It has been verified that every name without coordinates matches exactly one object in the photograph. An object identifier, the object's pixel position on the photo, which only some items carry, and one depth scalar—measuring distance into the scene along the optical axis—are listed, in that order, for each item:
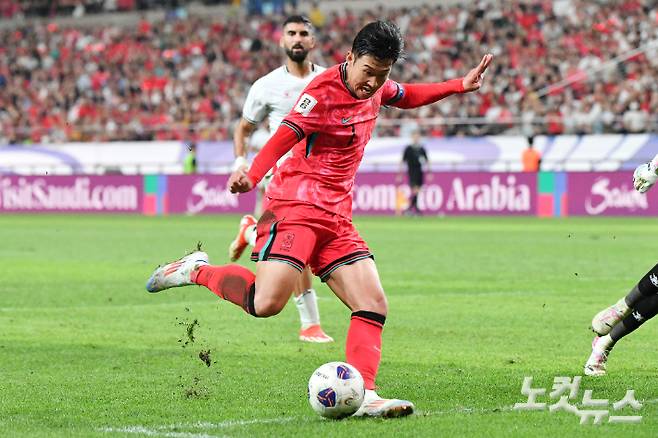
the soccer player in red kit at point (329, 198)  12.43
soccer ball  11.59
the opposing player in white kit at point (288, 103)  18.73
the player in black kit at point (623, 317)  13.93
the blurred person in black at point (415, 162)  57.37
